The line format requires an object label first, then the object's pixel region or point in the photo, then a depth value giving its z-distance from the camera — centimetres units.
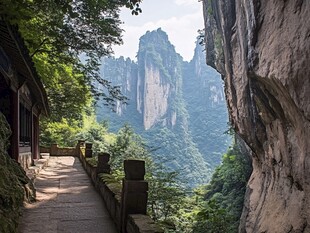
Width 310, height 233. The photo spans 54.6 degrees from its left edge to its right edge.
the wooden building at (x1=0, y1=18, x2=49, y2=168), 572
